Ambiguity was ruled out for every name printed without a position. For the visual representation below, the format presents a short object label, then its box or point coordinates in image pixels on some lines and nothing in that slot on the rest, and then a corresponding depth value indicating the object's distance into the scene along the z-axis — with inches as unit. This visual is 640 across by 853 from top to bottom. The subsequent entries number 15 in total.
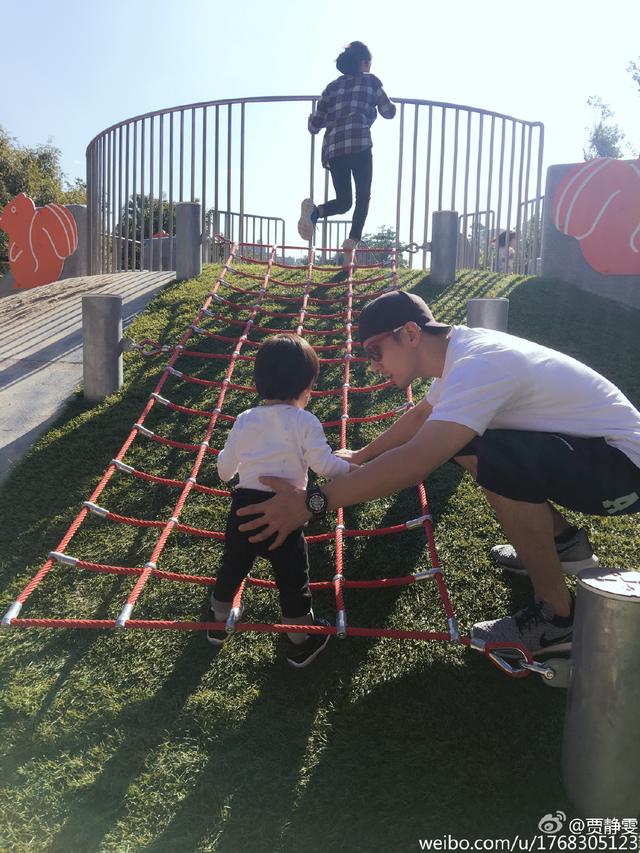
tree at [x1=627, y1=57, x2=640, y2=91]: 1038.3
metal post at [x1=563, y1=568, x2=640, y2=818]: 56.7
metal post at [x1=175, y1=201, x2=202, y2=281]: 220.7
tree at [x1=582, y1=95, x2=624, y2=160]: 1427.2
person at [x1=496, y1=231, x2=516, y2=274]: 293.8
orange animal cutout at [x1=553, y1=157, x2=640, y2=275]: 226.5
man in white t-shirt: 69.2
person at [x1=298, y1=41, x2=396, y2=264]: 221.9
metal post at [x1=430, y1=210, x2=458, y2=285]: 222.4
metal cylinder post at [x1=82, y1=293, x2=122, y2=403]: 154.7
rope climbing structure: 77.2
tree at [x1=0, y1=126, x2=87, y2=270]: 1051.9
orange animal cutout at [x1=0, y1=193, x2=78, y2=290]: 329.1
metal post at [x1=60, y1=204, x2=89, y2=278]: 355.6
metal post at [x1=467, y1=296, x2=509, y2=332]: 143.3
